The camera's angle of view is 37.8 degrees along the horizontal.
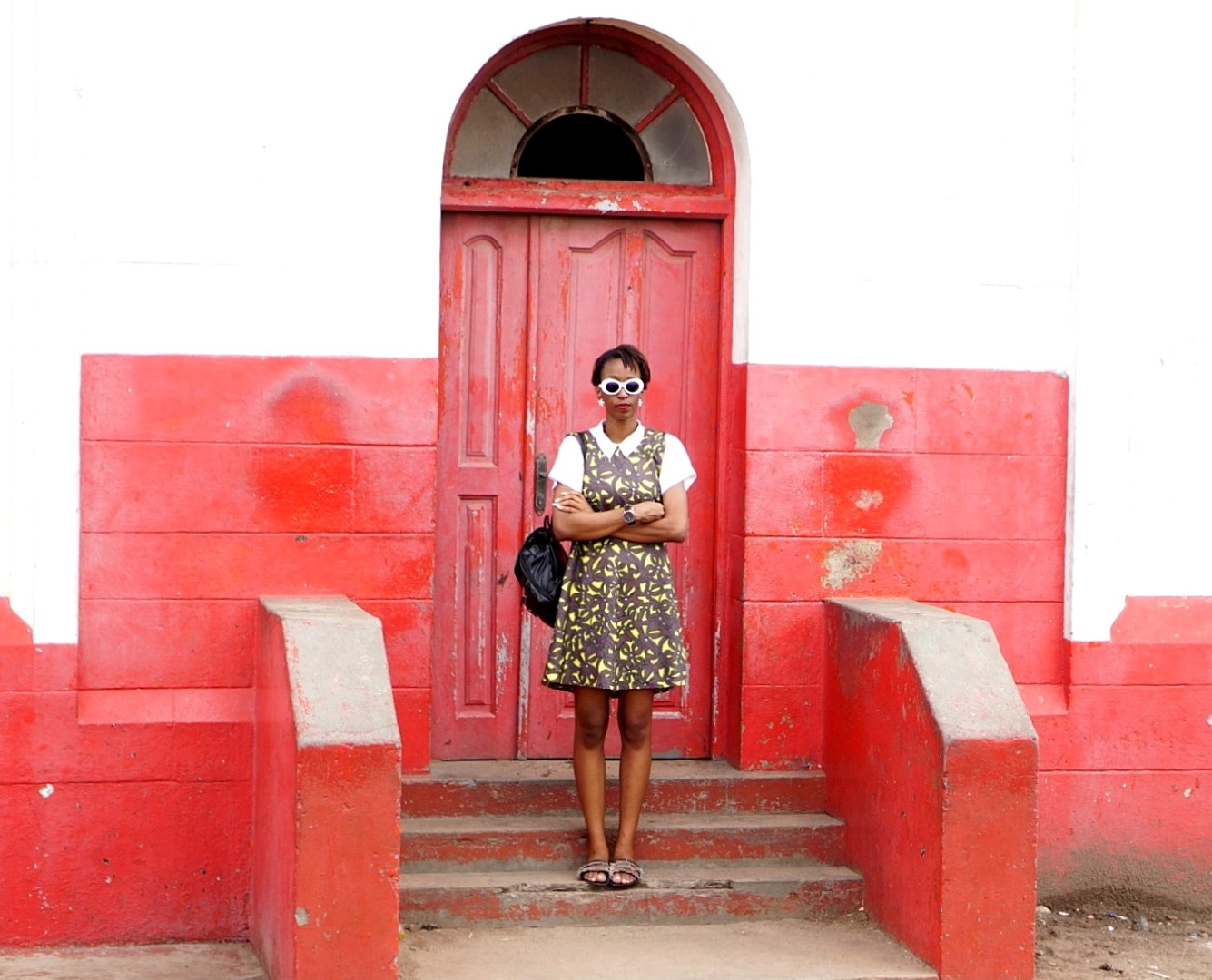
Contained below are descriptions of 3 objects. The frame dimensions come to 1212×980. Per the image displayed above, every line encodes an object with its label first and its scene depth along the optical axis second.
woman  6.10
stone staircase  6.21
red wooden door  7.02
